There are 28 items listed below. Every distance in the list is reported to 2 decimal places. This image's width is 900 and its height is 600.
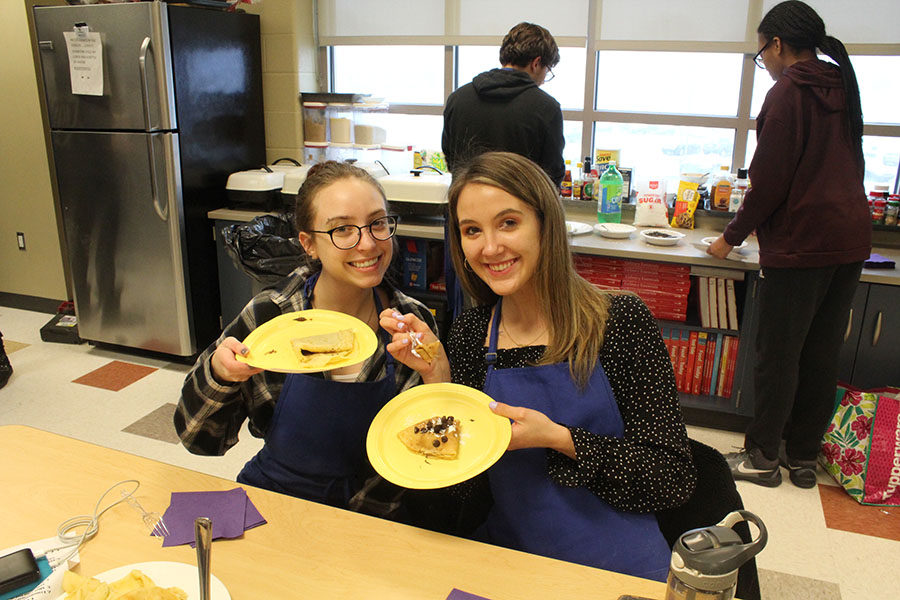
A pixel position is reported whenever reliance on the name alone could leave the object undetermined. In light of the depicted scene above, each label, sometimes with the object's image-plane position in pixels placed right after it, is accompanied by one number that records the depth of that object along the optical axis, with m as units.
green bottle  3.32
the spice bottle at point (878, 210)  3.03
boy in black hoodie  2.82
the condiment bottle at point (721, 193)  3.27
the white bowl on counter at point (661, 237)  2.92
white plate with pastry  0.94
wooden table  1.01
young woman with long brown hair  1.22
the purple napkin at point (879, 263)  2.67
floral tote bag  2.44
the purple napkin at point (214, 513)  1.12
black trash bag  3.04
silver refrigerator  3.21
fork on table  1.12
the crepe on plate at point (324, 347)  1.24
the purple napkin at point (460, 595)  0.98
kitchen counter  2.68
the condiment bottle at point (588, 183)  3.52
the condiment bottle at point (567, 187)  3.59
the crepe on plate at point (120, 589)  0.90
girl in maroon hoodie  2.30
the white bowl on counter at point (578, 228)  3.12
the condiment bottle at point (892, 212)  3.01
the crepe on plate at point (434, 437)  1.13
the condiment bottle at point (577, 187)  3.58
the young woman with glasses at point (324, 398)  1.42
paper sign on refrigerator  3.22
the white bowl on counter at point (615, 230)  3.03
